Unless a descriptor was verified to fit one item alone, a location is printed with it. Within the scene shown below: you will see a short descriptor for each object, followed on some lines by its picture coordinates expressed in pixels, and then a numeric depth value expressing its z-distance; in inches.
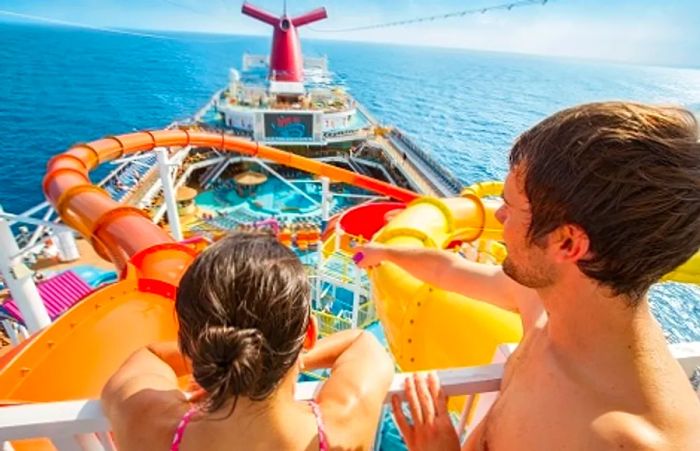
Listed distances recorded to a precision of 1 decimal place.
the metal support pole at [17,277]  134.1
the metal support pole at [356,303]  182.5
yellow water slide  87.9
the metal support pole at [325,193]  443.2
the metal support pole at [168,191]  246.8
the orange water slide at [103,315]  67.7
